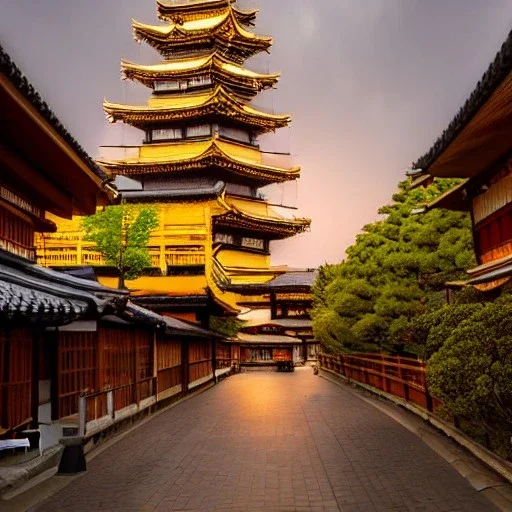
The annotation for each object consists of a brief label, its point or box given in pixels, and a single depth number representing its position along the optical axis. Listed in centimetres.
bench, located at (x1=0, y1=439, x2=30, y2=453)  1035
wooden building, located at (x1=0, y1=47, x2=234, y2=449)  988
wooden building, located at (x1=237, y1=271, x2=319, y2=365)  5047
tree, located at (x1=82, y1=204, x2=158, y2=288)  2934
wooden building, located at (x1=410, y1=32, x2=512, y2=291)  903
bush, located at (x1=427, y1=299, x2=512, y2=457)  934
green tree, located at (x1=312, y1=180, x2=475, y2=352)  1953
